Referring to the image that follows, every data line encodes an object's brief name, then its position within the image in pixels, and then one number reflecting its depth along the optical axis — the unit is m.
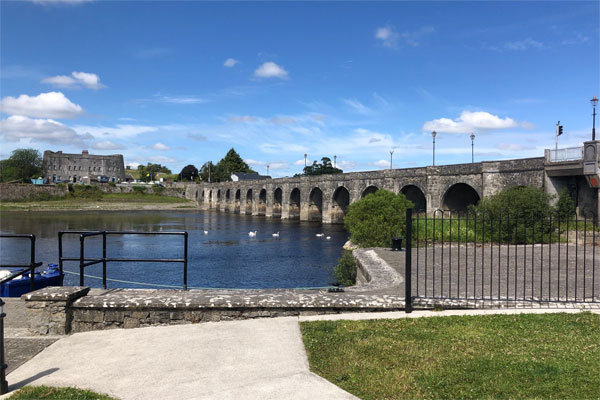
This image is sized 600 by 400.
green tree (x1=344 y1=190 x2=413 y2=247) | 21.67
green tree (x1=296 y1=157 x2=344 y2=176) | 101.69
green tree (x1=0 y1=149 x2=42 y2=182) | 106.94
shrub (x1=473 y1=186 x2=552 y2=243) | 21.11
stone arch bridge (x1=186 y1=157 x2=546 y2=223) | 29.53
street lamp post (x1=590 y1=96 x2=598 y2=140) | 27.08
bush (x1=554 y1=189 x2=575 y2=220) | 23.98
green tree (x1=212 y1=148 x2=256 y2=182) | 114.73
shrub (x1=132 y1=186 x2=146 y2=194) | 104.11
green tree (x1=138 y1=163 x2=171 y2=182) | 149.65
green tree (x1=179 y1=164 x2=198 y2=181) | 142.62
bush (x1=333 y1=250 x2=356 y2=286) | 16.00
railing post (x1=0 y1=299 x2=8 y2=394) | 4.57
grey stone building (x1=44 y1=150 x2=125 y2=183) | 120.19
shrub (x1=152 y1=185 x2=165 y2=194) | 107.26
